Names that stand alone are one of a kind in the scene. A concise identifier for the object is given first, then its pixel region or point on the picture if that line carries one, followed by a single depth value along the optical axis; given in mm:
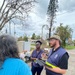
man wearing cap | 1416
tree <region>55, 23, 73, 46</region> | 18109
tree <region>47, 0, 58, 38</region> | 19137
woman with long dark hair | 759
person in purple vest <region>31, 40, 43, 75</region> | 2206
